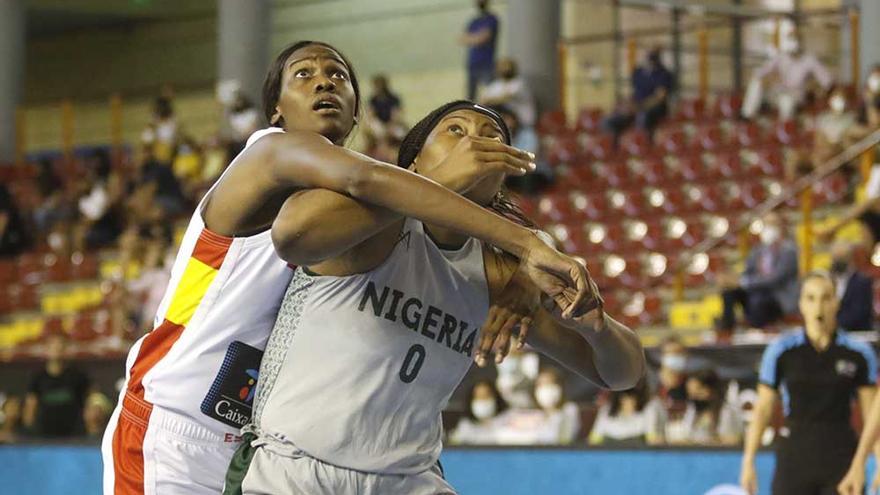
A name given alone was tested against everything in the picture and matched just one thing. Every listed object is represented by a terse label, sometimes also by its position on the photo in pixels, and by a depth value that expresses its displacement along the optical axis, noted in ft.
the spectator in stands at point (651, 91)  58.90
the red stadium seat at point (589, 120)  62.49
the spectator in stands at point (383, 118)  60.70
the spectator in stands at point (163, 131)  69.90
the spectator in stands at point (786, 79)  56.08
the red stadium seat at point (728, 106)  58.70
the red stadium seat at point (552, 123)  62.08
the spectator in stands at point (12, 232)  69.67
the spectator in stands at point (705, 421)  33.30
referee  26.81
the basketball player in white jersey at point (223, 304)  11.34
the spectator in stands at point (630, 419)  34.12
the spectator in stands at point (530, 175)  56.70
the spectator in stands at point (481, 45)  60.54
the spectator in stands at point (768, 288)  42.01
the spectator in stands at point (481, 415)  37.55
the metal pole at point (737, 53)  69.31
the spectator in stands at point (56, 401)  45.11
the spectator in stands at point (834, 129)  48.49
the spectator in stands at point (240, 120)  61.82
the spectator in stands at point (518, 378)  37.96
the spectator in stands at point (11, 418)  46.75
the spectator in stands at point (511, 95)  58.39
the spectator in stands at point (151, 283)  51.96
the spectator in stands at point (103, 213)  67.72
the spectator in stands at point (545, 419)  36.27
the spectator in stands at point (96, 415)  43.47
